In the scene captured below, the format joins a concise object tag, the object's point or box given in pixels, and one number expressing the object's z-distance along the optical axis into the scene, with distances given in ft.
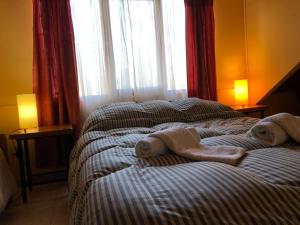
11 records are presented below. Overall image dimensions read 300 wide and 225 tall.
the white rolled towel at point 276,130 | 4.31
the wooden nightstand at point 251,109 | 9.89
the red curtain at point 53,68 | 8.73
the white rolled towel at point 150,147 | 3.91
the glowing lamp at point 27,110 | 8.09
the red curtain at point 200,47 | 10.11
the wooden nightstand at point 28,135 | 7.63
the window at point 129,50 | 9.29
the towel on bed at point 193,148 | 3.53
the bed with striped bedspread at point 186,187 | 2.27
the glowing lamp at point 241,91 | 10.42
